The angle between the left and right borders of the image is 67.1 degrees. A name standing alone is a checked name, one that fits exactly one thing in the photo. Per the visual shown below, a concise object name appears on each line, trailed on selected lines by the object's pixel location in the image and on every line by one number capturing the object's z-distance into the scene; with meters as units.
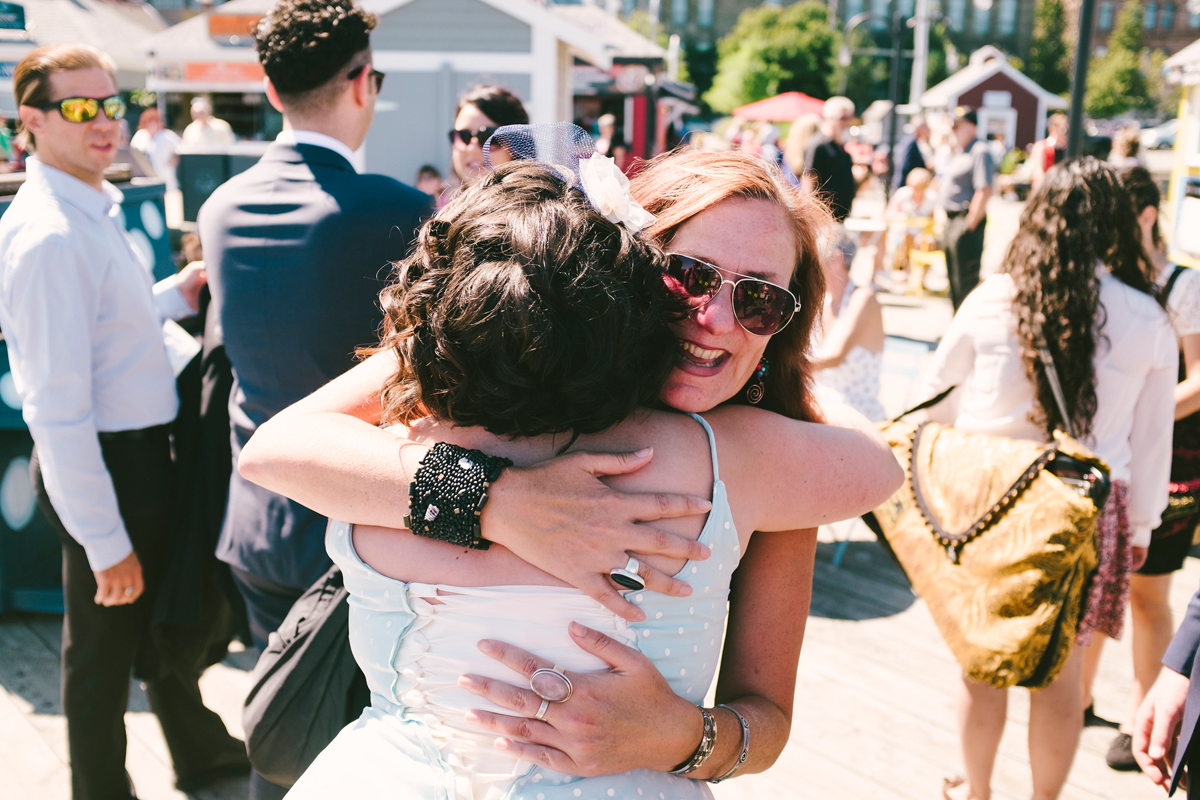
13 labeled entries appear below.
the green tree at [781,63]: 63.47
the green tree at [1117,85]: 60.06
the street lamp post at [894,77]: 20.36
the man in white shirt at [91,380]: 2.28
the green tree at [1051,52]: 72.44
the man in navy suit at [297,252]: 2.03
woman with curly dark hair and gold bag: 2.62
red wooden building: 45.50
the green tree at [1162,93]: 63.70
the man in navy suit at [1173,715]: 1.70
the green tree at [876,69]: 62.88
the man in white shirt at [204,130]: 15.28
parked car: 43.47
